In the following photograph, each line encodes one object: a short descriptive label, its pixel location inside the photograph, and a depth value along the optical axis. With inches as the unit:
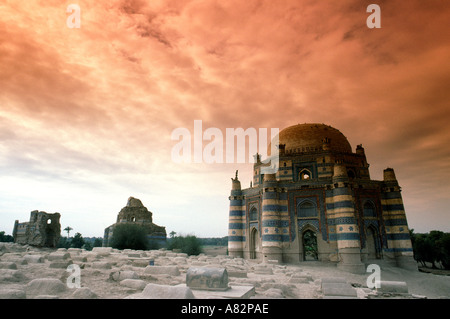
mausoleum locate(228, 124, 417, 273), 805.2
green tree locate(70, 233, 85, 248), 2039.9
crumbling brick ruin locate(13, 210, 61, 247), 1190.9
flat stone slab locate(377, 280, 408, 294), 351.6
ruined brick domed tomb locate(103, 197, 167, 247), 1443.2
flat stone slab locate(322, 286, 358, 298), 315.5
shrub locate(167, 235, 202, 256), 1183.1
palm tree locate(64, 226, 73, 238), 3329.0
